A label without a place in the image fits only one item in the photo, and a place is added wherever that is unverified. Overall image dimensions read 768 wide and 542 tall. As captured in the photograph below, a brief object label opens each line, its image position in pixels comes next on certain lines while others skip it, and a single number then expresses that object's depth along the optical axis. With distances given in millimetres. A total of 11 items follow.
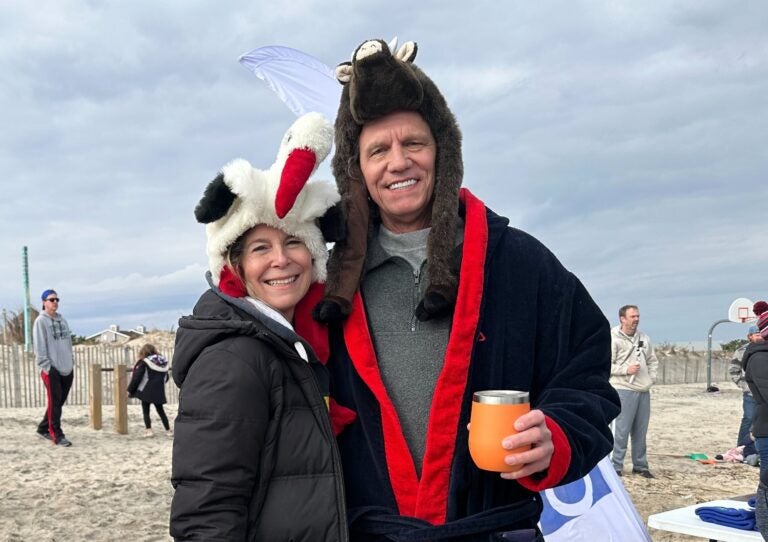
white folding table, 3771
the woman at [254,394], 1454
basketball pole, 19484
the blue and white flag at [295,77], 5199
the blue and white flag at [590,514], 4227
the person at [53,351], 8078
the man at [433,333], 1615
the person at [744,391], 8016
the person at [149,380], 10156
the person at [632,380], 7465
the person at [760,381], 4273
